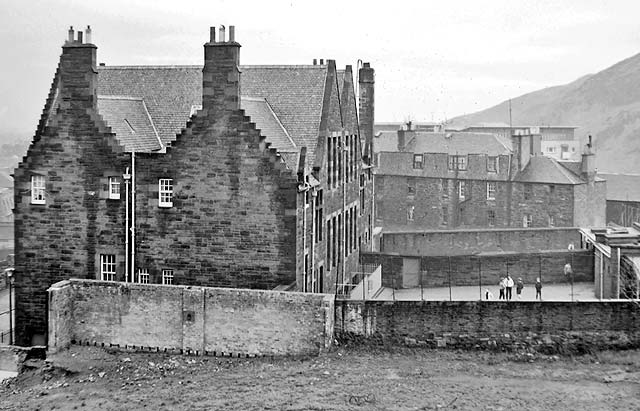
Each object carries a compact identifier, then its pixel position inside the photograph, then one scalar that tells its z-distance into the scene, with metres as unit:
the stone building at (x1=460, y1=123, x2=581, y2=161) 124.38
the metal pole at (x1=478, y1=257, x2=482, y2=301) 43.27
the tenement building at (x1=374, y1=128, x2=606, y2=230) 66.00
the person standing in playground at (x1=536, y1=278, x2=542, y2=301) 39.34
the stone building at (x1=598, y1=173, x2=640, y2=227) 74.44
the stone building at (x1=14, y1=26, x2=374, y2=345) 32.94
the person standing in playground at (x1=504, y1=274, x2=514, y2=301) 39.50
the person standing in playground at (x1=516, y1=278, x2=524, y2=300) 40.28
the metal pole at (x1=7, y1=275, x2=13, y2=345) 34.61
